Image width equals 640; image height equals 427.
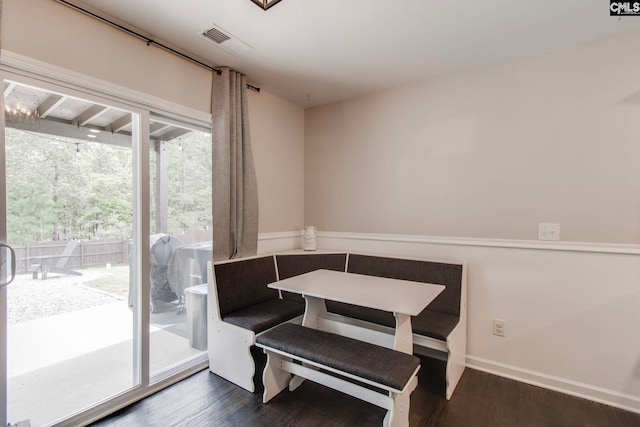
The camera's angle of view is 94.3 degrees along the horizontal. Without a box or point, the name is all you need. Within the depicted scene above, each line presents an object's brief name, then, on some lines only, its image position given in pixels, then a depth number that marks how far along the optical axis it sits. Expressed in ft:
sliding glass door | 5.37
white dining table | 5.49
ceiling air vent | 6.59
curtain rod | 5.68
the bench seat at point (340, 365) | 4.91
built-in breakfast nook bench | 6.91
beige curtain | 8.11
